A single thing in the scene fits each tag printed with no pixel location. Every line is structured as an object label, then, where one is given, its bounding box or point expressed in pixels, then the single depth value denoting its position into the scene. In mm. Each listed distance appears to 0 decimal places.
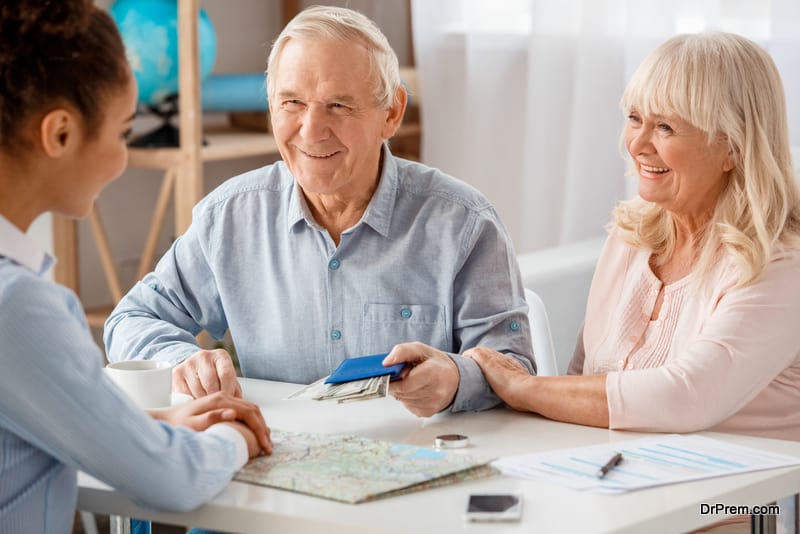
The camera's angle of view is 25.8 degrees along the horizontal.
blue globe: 3422
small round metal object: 2055
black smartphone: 1816
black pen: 1939
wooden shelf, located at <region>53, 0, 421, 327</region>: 3454
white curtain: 3594
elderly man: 2390
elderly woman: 2173
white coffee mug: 2149
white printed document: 1925
